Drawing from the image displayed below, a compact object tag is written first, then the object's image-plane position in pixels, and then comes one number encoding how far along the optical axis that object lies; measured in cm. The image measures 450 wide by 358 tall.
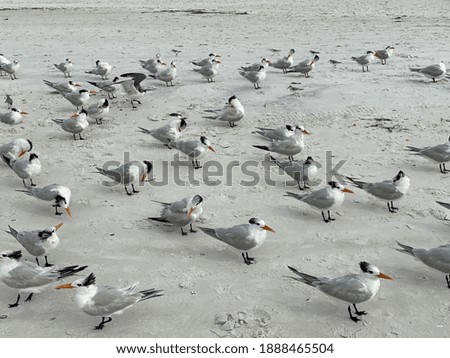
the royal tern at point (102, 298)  507
